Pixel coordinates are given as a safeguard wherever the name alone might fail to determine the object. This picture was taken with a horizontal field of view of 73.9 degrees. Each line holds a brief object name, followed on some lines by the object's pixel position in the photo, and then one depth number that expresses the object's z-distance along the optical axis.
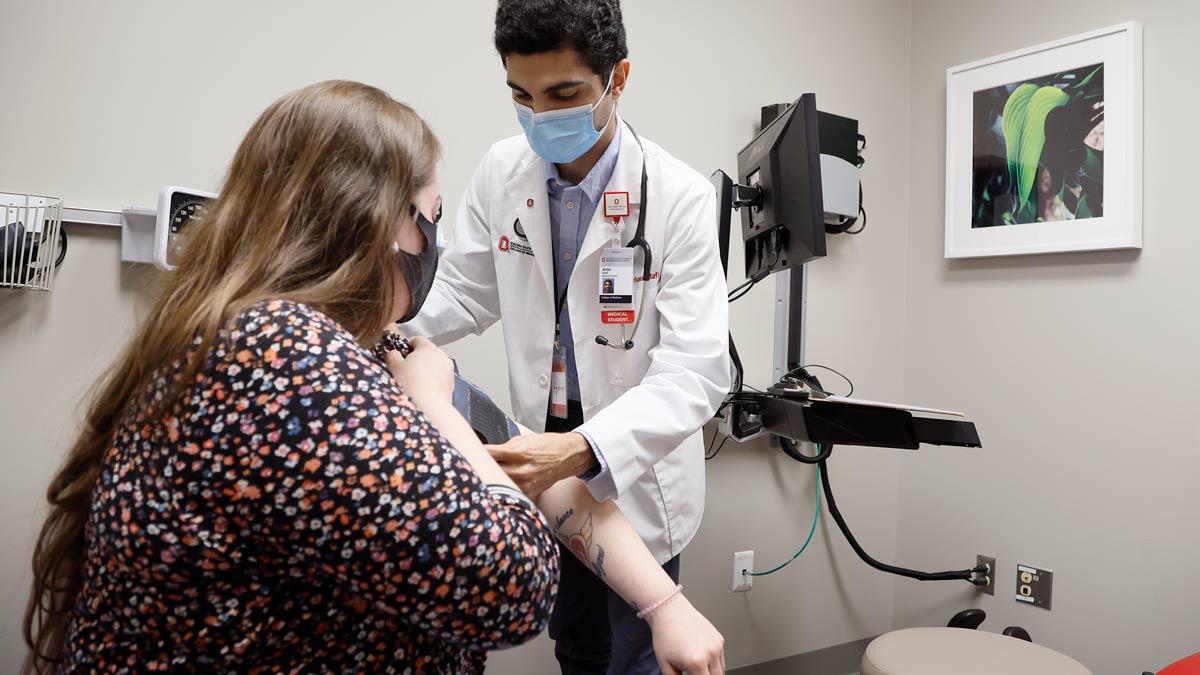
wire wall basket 1.47
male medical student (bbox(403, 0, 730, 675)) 1.30
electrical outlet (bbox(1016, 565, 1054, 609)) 2.37
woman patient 0.62
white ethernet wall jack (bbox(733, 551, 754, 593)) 2.50
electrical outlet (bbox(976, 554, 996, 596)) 2.51
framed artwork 2.21
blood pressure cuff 0.95
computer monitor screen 1.61
